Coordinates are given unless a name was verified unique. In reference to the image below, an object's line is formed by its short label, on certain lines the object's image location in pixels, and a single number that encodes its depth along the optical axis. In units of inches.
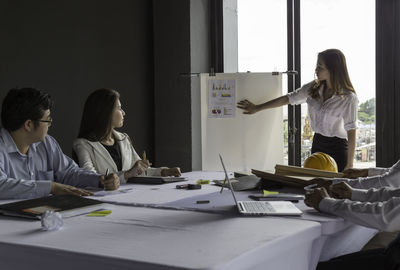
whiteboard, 189.5
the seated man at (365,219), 64.2
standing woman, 158.9
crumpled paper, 59.1
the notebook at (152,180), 108.6
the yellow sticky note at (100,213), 69.8
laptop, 67.6
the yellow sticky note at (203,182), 108.0
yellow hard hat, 122.1
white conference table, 47.5
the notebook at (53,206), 68.1
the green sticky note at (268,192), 89.7
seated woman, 127.4
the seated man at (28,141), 95.2
